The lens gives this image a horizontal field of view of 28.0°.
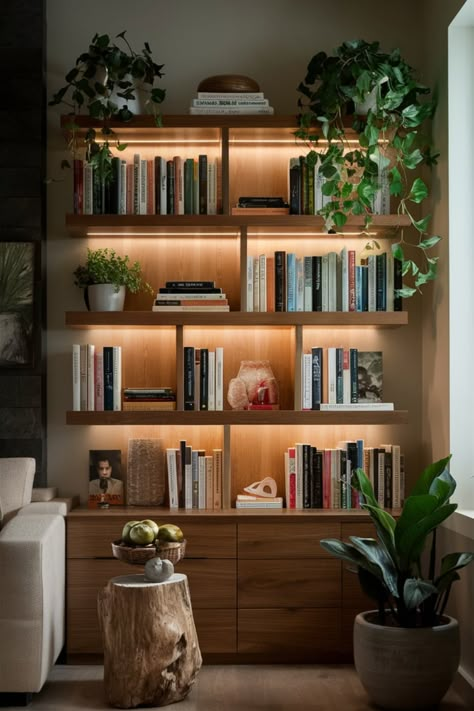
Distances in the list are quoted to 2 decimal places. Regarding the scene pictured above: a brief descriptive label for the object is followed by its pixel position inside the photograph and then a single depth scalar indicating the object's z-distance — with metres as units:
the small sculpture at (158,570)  3.41
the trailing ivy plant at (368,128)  3.84
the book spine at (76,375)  4.00
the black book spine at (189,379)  4.02
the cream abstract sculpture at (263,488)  4.12
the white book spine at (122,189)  4.05
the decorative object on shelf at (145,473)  4.11
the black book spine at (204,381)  4.02
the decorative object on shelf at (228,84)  4.04
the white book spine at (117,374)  4.02
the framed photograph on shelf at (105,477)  4.14
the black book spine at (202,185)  4.07
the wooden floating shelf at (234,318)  3.98
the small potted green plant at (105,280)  4.01
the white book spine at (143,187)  4.06
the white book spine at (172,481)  4.03
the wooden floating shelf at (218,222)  3.99
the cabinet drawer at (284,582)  3.87
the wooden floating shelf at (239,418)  3.97
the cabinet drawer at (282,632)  3.87
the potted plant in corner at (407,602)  3.23
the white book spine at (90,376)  4.02
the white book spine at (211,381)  4.02
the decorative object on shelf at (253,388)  4.09
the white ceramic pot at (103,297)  4.01
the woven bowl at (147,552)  3.46
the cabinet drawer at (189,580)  3.86
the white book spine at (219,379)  4.02
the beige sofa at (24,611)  3.29
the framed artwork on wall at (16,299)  4.14
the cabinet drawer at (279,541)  3.87
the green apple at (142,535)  3.49
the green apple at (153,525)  3.54
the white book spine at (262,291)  4.05
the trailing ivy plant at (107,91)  3.93
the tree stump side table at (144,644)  3.36
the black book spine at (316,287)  4.05
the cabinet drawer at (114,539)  3.87
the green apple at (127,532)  3.52
